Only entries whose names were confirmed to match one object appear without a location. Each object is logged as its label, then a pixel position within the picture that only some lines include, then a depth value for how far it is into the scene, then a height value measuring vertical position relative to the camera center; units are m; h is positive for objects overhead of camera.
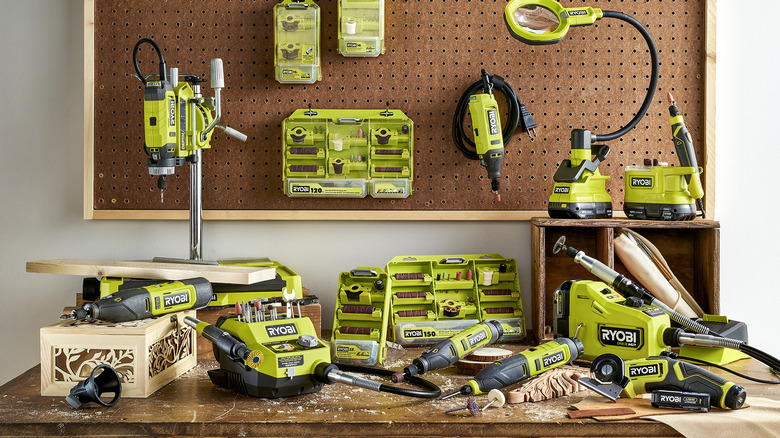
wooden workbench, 1.03 -0.34
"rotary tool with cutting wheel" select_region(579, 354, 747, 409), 1.08 -0.29
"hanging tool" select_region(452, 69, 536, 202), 1.61 +0.23
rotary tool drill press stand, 1.49 +0.21
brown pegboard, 1.76 +0.34
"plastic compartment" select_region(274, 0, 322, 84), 1.71 +0.46
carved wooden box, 1.17 -0.27
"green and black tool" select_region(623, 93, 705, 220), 1.53 +0.06
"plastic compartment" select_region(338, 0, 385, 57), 1.70 +0.50
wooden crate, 1.55 -0.11
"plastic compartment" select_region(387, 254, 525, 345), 1.60 -0.20
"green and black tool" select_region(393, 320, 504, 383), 1.24 -0.28
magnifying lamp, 1.55 +0.15
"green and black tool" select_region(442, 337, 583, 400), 1.15 -0.29
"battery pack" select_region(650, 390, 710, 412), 1.07 -0.32
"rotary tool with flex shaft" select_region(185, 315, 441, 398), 1.13 -0.27
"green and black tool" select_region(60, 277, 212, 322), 1.19 -0.18
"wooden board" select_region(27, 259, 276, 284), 1.42 -0.14
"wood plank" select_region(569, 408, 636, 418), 1.07 -0.34
